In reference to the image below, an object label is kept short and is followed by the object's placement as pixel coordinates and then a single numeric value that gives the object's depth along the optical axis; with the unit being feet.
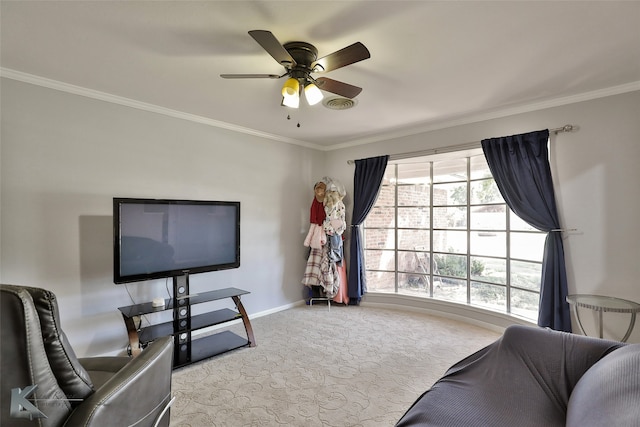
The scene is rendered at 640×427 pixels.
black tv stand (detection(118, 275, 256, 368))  8.77
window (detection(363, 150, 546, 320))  11.71
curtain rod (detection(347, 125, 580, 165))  9.79
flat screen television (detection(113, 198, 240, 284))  8.69
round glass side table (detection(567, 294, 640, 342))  7.92
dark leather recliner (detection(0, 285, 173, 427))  2.92
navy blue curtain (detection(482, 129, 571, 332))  9.68
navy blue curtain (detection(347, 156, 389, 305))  14.57
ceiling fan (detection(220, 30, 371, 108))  5.90
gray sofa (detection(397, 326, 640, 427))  3.70
